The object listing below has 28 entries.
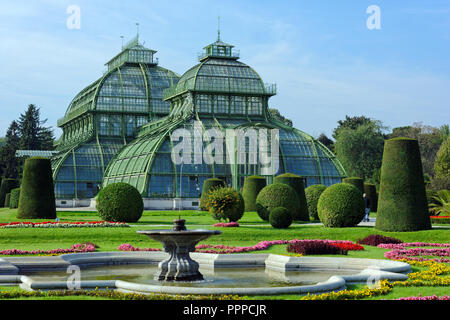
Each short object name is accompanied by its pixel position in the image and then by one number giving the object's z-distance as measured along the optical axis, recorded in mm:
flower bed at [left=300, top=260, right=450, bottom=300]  14945
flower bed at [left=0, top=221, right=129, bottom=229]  33000
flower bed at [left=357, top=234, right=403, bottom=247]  28731
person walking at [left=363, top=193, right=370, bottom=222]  44422
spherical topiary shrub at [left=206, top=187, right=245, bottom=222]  37812
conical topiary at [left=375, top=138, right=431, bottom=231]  32062
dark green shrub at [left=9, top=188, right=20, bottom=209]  61375
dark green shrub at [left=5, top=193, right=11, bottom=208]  70250
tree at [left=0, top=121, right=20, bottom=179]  91312
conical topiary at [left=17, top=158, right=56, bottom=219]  40250
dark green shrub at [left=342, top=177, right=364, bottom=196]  53406
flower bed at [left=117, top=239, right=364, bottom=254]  26312
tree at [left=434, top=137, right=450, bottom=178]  69938
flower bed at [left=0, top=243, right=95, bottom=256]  25016
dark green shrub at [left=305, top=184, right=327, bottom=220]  44469
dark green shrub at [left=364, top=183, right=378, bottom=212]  57750
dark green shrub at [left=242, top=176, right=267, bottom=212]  51000
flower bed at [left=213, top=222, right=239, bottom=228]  34844
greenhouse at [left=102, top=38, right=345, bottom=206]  62312
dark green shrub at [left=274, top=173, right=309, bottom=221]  41719
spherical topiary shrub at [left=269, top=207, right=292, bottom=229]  34616
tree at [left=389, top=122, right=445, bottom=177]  97625
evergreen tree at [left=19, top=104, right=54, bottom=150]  97375
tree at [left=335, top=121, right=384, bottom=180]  92000
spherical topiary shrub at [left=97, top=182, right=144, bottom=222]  37812
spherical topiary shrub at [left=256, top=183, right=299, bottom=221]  39469
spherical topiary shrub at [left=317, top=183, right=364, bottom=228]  35188
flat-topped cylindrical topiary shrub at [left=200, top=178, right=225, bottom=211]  51997
